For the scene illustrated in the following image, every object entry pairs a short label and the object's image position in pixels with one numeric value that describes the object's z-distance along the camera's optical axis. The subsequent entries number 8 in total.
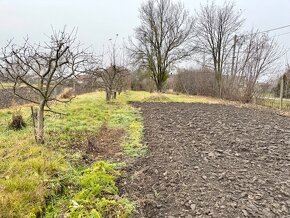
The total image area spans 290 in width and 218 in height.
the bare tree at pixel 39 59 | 4.04
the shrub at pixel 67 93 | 12.63
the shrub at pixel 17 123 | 5.18
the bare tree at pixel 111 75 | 11.52
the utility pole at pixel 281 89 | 10.06
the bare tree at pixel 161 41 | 20.23
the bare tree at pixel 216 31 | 18.37
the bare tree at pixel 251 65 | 12.70
